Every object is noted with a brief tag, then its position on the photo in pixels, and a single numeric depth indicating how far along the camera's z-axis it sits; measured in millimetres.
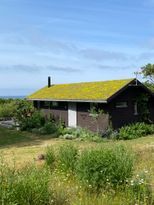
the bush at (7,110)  23438
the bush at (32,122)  17883
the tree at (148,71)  26161
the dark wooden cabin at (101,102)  15415
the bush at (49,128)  16479
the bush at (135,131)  14631
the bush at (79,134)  14532
